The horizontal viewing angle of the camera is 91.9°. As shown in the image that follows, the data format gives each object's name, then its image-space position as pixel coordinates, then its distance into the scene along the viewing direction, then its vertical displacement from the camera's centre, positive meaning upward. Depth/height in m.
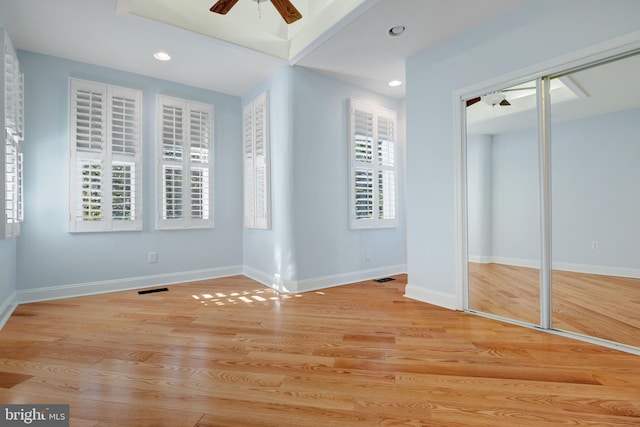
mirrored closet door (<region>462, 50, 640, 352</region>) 2.22 +0.10
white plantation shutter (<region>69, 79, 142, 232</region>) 3.53 +0.73
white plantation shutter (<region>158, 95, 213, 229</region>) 4.07 +0.75
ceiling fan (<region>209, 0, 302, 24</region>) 2.44 +1.71
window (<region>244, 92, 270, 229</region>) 4.02 +0.75
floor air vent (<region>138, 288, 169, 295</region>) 3.70 -0.87
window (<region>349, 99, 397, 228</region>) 4.21 +0.73
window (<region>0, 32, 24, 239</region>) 2.43 +0.61
